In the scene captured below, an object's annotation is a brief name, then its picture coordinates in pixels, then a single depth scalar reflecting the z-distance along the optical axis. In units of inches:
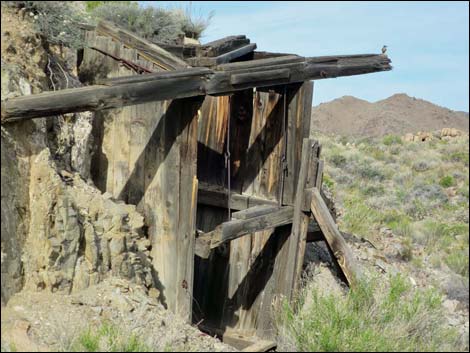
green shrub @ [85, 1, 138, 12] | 737.9
